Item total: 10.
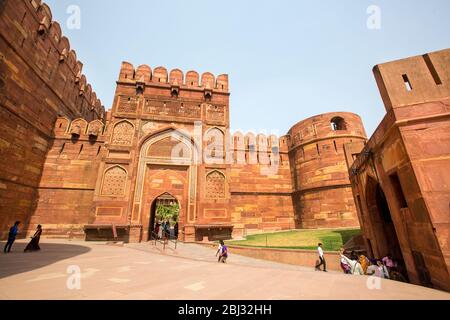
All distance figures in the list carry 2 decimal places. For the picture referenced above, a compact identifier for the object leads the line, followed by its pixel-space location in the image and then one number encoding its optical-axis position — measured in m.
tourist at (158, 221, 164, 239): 14.36
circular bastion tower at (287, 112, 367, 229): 13.57
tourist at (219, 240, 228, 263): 6.97
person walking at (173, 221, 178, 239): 13.07
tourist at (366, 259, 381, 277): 5.83
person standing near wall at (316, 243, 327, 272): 6.88
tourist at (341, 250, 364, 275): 6.23
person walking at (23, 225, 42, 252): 7.71
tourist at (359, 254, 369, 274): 6.72
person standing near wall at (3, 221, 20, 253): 7.28
